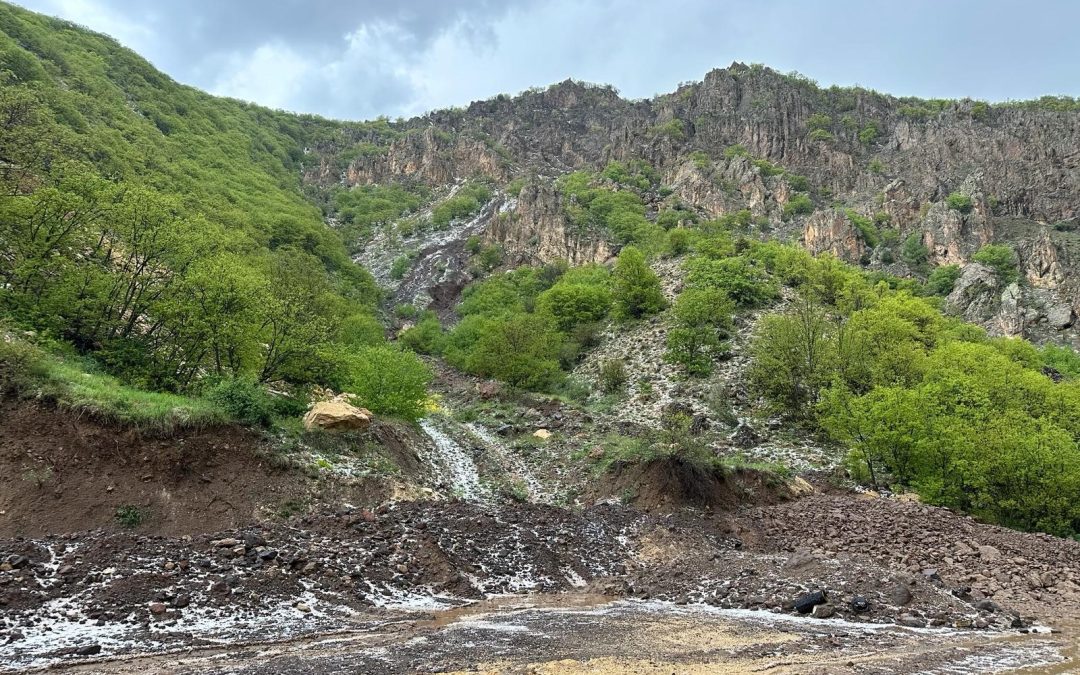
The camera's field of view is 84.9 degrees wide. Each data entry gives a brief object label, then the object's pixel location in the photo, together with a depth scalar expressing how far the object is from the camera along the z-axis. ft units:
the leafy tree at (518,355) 153.89
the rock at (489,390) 146.41
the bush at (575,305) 196.65
